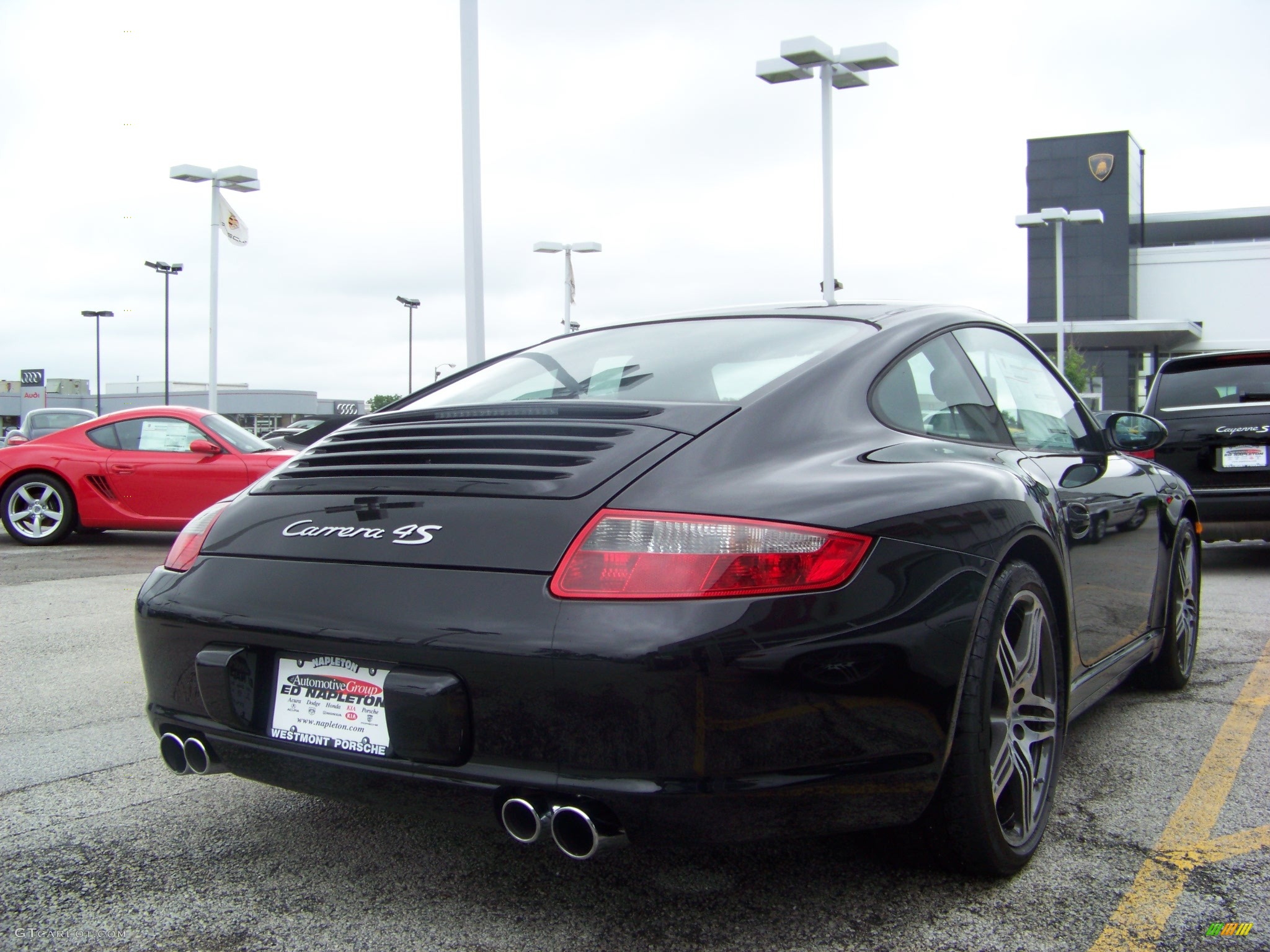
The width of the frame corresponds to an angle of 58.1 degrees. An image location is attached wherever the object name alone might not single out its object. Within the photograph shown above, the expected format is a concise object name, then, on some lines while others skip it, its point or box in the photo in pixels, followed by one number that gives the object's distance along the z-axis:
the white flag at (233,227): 23.56
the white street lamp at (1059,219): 28.44
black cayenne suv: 7.78
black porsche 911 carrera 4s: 2.05
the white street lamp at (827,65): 17.03
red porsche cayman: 10.83
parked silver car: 19.12
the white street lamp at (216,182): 23.17
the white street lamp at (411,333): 53.81
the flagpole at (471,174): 10.84
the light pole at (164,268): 50.67
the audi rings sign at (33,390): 44.69
